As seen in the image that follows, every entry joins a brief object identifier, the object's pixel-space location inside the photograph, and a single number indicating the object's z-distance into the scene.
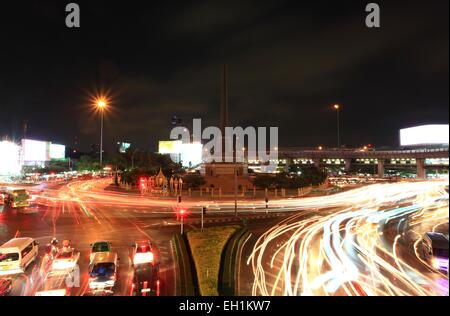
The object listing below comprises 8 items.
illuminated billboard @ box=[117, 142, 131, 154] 127.15
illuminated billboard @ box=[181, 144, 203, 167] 120.25
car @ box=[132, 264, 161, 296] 9.78
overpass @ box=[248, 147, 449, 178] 74.73
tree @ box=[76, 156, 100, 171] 96.62
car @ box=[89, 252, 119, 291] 9.83
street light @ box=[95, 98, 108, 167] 28.54
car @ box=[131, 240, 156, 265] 12.10
